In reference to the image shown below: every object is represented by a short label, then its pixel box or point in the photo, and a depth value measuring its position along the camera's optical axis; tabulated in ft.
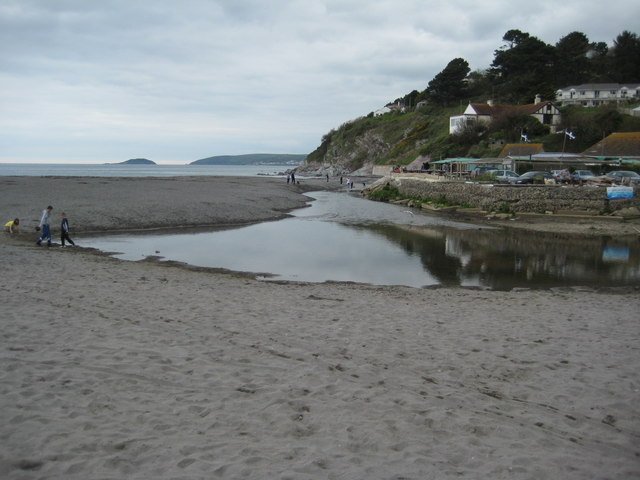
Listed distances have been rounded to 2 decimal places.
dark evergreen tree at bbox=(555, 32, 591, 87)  332.80
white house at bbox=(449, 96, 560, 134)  237.45
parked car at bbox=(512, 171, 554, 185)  137.22
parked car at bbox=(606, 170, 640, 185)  120.51
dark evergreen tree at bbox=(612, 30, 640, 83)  311.47
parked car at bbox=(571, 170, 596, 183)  129.84
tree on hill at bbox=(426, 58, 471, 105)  354.95
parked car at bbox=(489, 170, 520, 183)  140.36
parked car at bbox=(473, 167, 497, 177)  160.66
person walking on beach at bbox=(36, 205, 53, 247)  66.33
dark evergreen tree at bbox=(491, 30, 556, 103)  285.84
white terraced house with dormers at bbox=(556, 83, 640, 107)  285.43
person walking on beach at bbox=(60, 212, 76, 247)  67.22
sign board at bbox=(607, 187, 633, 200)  112.16
